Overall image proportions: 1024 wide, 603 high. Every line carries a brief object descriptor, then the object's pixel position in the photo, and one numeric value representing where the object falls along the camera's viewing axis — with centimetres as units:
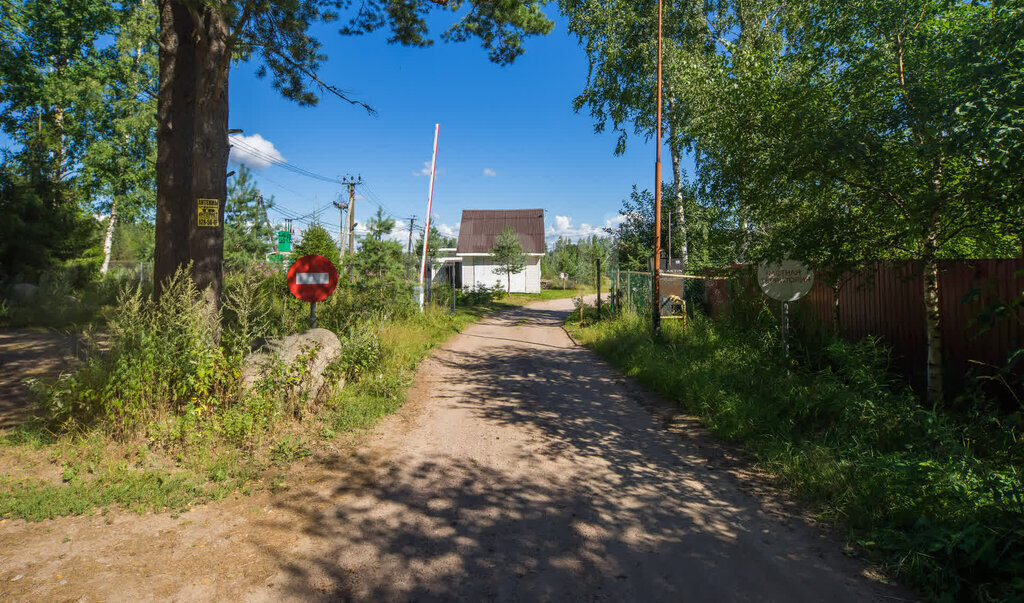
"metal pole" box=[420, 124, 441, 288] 1413
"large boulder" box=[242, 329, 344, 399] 537
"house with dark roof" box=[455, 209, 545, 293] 3884
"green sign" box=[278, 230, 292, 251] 3616
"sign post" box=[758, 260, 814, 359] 704
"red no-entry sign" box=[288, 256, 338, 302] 700
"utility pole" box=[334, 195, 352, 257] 3838
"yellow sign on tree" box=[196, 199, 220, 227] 605
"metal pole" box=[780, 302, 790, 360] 737
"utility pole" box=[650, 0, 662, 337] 1112
